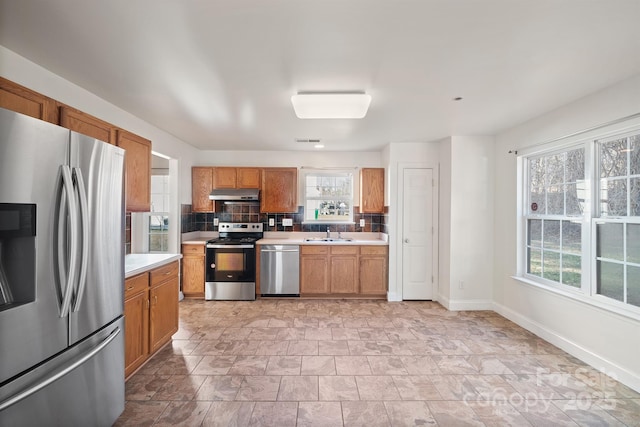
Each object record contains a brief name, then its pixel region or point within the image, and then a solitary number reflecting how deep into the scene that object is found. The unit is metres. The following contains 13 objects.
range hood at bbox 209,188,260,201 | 4.66
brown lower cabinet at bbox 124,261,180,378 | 2.27
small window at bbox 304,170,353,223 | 5.11
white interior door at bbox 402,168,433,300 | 4.45
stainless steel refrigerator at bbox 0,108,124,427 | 1.18
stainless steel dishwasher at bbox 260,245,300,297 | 4.53
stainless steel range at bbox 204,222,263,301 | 4.45
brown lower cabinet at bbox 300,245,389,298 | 4.55
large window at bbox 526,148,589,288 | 2.87
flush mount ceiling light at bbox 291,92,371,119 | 2.48
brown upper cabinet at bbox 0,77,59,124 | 1.58
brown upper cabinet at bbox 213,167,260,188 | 4.79
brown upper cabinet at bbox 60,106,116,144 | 1.95
